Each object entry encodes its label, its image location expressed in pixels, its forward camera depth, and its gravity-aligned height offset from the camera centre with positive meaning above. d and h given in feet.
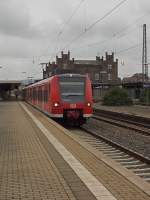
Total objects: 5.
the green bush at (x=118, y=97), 208.54 -2.22
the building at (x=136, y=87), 205.73 +2.18
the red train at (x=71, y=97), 87.45 -0.89
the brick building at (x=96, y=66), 470.39 +24.42
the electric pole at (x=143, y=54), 191.44 +14.39
